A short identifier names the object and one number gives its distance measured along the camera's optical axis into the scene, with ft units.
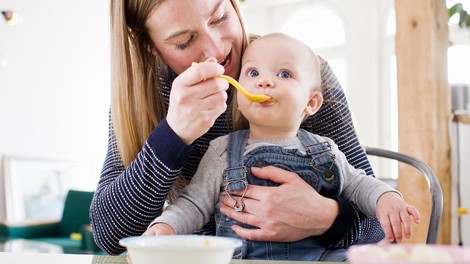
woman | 3.32
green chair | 13.64
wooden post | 10.21
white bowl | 1.74
